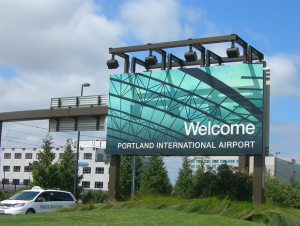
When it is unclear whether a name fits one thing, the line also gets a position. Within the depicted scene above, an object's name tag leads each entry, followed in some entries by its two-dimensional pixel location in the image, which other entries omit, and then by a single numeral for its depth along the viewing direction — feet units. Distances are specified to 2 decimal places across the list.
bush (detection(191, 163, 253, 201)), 63.62
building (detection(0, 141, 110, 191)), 288.10
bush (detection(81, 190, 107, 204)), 137.28
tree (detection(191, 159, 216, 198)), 64.03
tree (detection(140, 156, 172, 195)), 178.29
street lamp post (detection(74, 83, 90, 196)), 128.47
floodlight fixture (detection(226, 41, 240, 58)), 61.16
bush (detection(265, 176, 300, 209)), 63.72
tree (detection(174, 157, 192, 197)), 178.55
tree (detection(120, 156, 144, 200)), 177.99
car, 66.13
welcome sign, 60.90
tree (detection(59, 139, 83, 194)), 145.69
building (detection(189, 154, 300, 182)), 302.86
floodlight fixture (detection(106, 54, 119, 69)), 72.48
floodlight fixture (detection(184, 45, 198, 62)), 64.18
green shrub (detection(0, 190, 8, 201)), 107.65
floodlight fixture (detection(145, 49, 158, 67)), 68.83
